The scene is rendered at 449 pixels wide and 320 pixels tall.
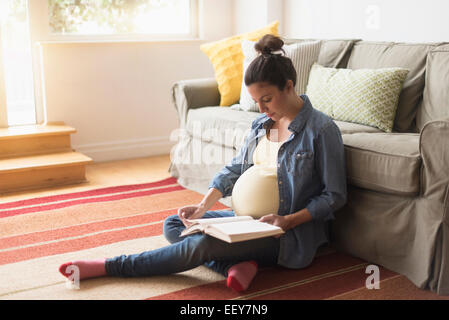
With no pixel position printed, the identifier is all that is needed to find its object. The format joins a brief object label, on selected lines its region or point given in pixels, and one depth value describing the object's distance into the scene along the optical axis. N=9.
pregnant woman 1.80
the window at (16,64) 3.55
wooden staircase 3.12
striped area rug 1.81
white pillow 2.88
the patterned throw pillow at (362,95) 2.38
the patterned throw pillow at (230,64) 3.21
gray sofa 1.76
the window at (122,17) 3.75
